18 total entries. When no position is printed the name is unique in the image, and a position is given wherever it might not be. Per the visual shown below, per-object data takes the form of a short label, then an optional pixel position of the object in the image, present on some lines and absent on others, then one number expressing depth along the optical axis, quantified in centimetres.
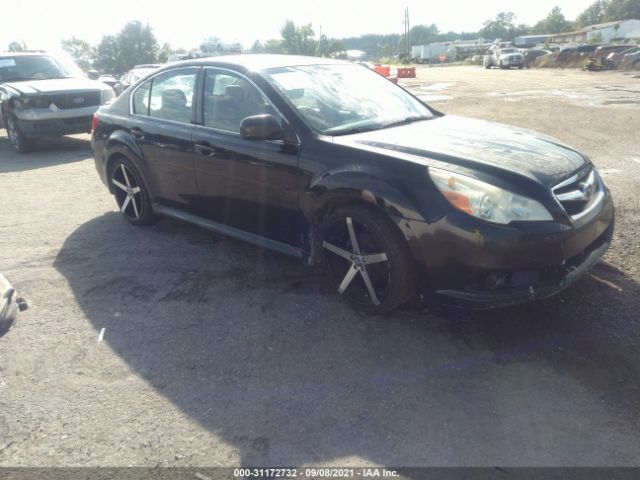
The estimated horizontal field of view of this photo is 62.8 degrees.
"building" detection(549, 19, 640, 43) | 7781
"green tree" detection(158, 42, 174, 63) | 5312
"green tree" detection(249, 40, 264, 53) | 9684
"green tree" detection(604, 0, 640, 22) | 9438
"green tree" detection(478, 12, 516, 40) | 11175
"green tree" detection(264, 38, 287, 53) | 8638
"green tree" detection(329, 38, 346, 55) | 8561
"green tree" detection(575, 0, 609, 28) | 11156
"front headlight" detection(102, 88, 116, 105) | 1062
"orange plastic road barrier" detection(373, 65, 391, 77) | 2547
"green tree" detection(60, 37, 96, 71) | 6332
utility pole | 8338
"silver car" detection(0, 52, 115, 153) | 982
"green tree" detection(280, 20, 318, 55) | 8362
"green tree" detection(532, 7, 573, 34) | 11156
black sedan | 297
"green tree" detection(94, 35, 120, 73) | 5088
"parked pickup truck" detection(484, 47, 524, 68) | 4119
